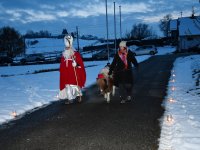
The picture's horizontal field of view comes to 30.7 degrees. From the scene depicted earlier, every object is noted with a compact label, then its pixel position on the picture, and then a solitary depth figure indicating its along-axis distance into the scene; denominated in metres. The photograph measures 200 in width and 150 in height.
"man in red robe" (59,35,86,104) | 11.61
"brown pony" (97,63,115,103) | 11.46
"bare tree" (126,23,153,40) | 146.62
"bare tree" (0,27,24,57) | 85.86
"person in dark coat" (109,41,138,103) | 11.41
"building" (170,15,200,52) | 70.69
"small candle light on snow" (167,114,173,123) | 8.18
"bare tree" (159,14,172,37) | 150.85
